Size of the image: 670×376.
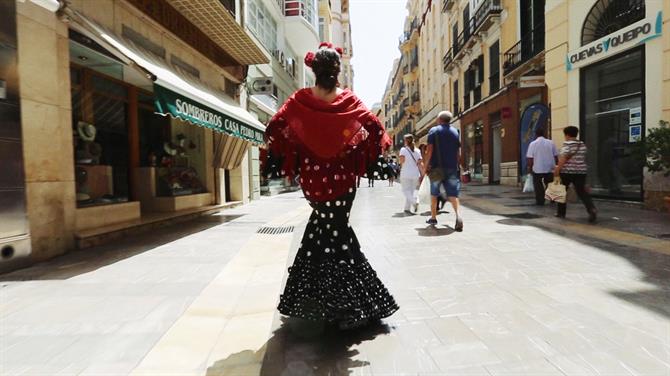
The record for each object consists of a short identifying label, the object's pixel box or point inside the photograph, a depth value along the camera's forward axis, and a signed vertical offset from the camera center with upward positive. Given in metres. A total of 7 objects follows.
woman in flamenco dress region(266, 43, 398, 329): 2.34 -0.07
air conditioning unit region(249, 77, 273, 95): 12.66 +2.93
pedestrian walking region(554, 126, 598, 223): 6.48 +0.07
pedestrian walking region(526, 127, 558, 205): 8.72 +0.20
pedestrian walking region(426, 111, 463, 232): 5.94 +0.26
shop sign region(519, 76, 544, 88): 13.20 +3.02
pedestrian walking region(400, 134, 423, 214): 8.35 +0.11
